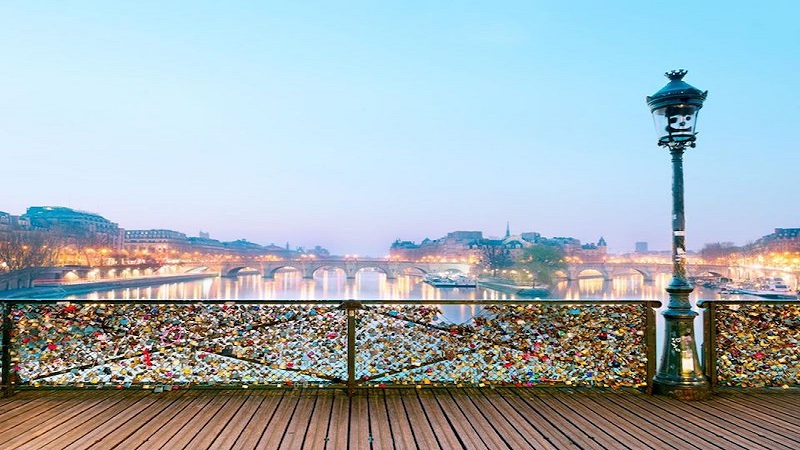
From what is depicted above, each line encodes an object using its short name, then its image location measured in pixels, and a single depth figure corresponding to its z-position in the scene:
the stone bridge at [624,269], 78.50
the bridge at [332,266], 87.56
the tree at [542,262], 74.00
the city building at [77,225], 100.69
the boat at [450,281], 70.94
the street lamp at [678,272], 5.29
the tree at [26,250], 59.62
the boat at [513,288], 61.91
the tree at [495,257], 90.81
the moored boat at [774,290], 53.59
